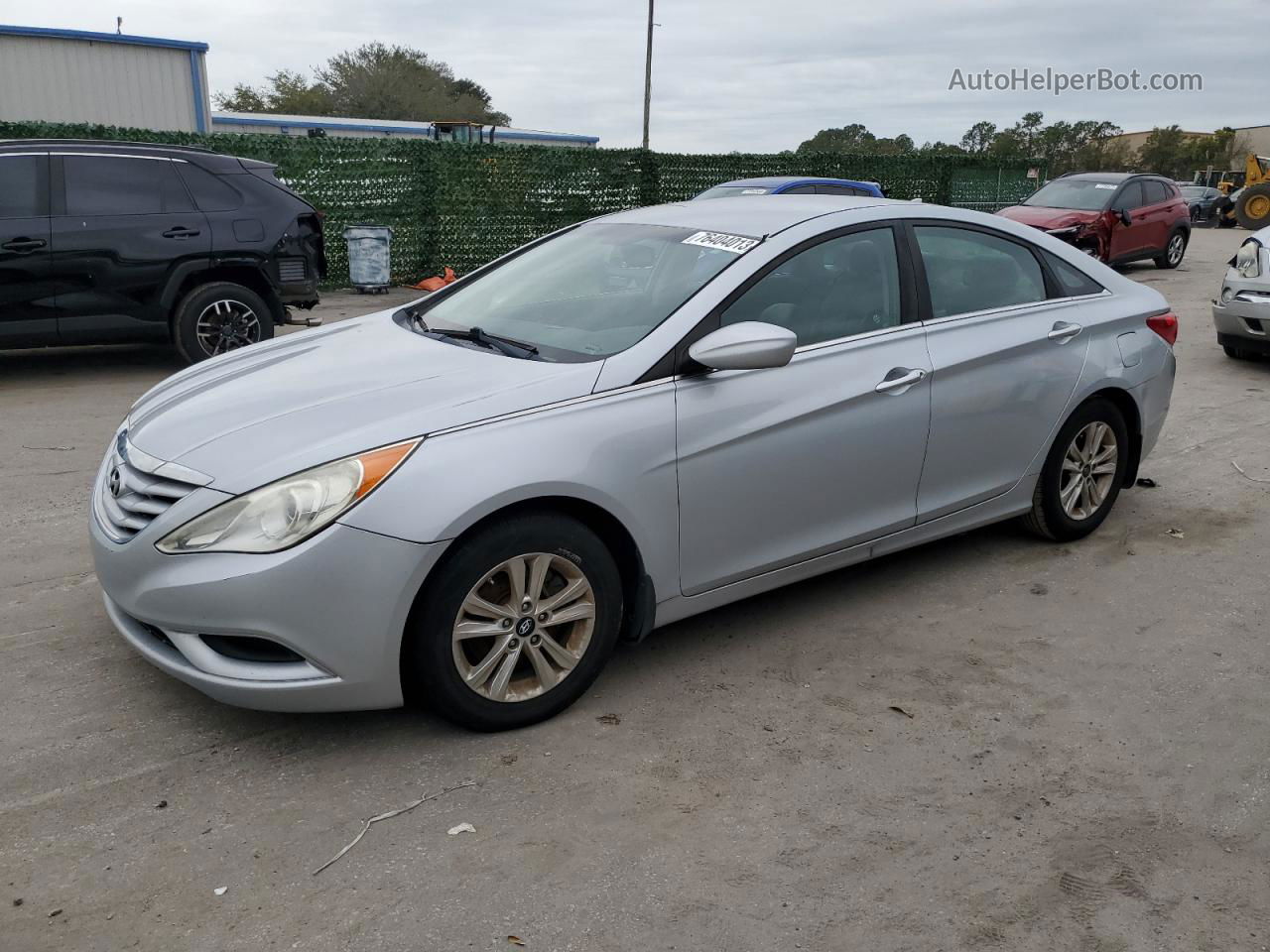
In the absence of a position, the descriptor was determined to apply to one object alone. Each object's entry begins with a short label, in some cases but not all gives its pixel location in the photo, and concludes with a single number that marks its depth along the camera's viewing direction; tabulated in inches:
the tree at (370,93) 2287.2
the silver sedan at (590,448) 122.3
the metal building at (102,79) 785.6
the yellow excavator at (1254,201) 1195.3
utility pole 1582.2
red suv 660.7
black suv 325.7
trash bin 574.6
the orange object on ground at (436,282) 601.0
